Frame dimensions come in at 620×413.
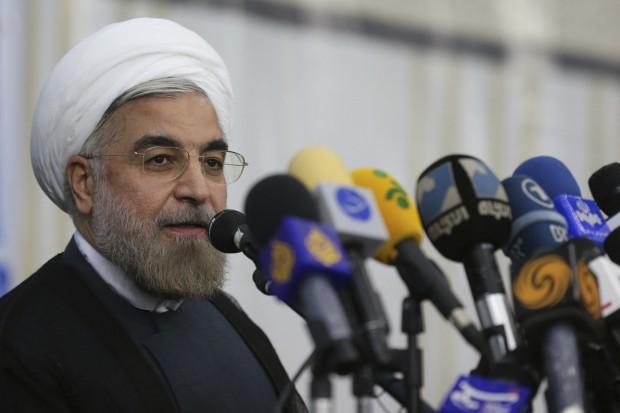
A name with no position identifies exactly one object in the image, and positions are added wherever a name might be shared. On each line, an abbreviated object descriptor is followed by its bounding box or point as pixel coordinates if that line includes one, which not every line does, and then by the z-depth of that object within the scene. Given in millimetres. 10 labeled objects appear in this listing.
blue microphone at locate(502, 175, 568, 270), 6243
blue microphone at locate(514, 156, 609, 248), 6315
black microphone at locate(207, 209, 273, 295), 6373
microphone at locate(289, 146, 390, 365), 6152
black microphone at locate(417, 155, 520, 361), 6213
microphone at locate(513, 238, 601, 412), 6126
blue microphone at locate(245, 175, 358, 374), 6123
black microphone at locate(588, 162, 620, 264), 6340
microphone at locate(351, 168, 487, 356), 6200
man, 6493
